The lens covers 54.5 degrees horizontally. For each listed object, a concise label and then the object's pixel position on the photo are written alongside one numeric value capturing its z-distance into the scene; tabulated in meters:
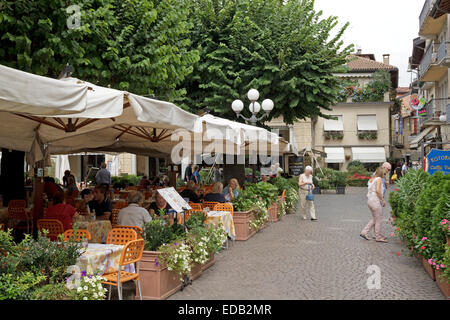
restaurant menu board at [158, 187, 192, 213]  6.29
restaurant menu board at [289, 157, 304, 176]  34.75
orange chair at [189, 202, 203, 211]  9.27
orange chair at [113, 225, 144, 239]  6.17
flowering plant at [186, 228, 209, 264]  6.62
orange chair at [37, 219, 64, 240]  6.41
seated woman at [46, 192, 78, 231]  6.86
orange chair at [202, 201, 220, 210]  10.27
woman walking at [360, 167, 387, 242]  10.09
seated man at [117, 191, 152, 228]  6.68
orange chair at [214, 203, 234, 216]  9.84
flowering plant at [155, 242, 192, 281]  5.86
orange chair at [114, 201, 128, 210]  9.67
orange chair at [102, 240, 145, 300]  4.95
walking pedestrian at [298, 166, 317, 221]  14.27
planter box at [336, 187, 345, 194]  27.03
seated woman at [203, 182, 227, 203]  10.46
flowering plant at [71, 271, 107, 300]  4.16
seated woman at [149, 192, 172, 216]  8.27
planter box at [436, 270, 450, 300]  5.50
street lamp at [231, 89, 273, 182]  12.53
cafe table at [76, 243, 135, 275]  4.95
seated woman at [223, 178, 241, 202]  11.18
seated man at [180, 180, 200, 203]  10.74
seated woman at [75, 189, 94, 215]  9.07
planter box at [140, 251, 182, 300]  5.70
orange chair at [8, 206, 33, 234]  8.77
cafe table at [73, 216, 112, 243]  6.62
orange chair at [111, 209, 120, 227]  8.71
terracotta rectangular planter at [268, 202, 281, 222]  13.80
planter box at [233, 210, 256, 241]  10.40
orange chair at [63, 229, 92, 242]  5.63
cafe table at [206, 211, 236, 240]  8.94
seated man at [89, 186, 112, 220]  8.73
